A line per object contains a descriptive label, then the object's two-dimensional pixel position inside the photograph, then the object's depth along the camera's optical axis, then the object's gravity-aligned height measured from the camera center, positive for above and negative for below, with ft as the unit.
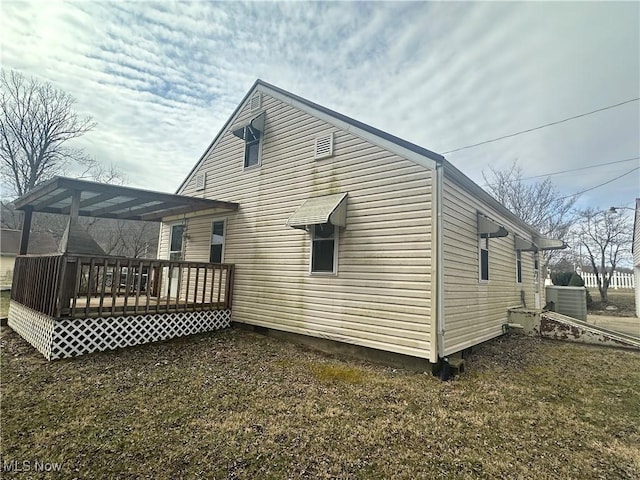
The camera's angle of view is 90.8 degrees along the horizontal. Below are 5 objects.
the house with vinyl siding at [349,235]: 17.99 +2.35
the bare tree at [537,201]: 75.77 +17.70
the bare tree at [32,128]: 68.95 +28.75
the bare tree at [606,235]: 70.38 +9.64
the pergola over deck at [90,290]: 18.90 -2.31
